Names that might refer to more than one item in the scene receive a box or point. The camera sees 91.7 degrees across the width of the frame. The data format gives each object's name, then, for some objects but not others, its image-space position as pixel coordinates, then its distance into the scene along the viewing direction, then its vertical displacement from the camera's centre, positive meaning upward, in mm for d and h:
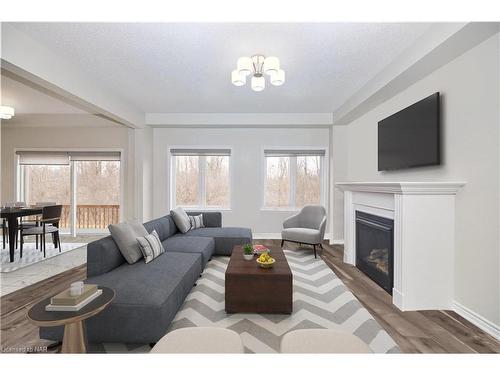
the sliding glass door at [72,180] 5629 +122
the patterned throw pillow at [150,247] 2561 -668
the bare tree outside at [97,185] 5750 +8
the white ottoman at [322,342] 1039 -698
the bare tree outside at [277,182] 5574 +85
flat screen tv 2523 +593
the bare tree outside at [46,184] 5730 +29
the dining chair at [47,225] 4066 -718
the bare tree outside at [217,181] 5598 +105
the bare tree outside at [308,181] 5574 +109
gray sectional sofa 1736 -839
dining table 3736 -514
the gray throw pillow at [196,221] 4398 -662
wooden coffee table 2273 -1006
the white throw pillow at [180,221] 4070 -598
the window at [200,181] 5605 +105
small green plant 2762 -734
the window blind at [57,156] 5609 +675
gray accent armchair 4137 -765
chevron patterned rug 1850 -1197
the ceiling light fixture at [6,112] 4055 +1237
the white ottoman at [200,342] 1044 -695
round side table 1361 -756
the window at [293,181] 5570 +109
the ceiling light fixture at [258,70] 2525 +1249
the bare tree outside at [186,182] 5648 +81
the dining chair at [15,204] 4338 -358
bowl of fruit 2480 -780
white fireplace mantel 2387 -611
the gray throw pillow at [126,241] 2465 -574
